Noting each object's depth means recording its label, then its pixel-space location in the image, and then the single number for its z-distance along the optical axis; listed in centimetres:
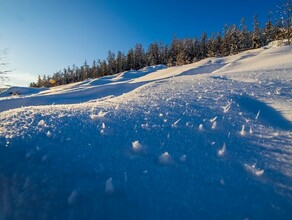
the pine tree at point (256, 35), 4147
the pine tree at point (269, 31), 4101
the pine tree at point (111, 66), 5671
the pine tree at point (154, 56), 5327
